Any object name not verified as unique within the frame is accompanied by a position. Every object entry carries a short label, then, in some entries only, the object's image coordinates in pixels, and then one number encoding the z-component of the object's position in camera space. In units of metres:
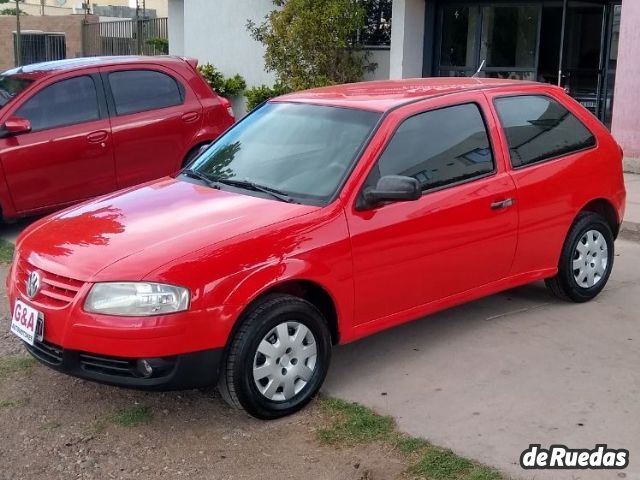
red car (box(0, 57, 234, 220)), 8.23
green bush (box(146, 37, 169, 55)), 22.09
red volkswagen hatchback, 4.11
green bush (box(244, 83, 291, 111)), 15.19
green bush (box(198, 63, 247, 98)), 16.86
